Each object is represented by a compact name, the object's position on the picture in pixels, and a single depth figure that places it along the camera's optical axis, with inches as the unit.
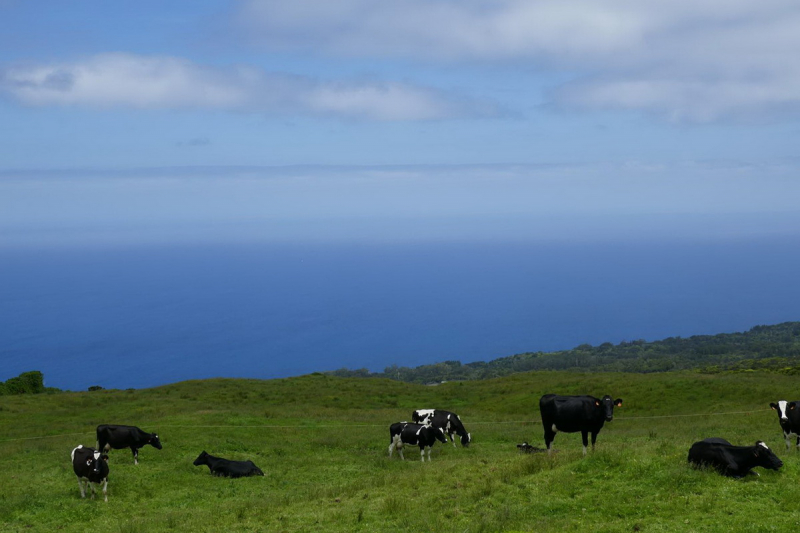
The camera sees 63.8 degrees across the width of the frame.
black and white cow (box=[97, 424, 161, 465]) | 1050.1
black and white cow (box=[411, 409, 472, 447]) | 1204.0
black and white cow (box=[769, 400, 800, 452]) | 864.3
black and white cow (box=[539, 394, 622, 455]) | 910.4
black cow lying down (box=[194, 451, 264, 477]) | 985.5
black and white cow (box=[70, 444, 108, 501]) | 840.9
